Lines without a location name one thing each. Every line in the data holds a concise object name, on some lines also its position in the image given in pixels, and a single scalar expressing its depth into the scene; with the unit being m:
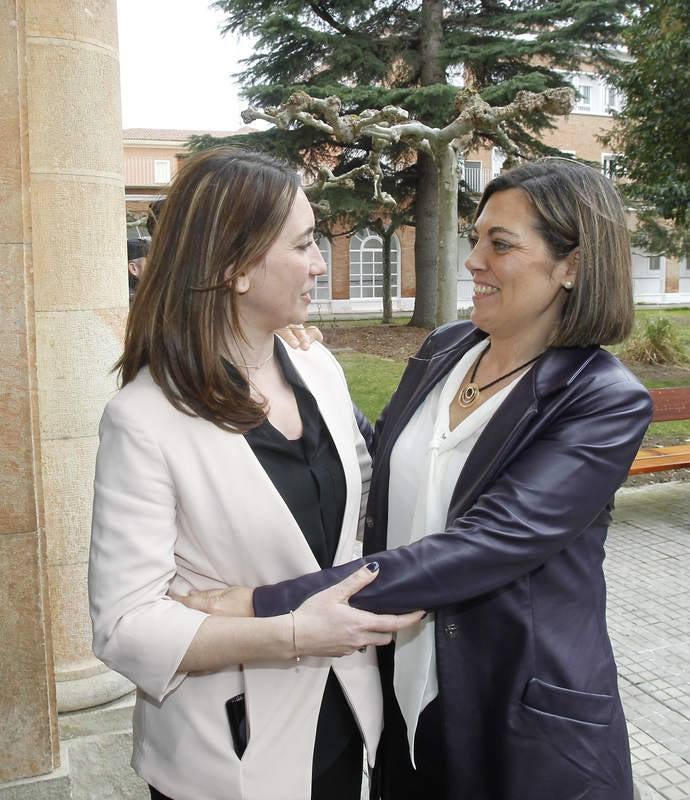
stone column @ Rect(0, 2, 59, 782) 2.28
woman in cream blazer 1.43
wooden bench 6.64
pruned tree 8.87
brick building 34.47
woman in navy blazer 1.58
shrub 13.75
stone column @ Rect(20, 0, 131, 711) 3.06
